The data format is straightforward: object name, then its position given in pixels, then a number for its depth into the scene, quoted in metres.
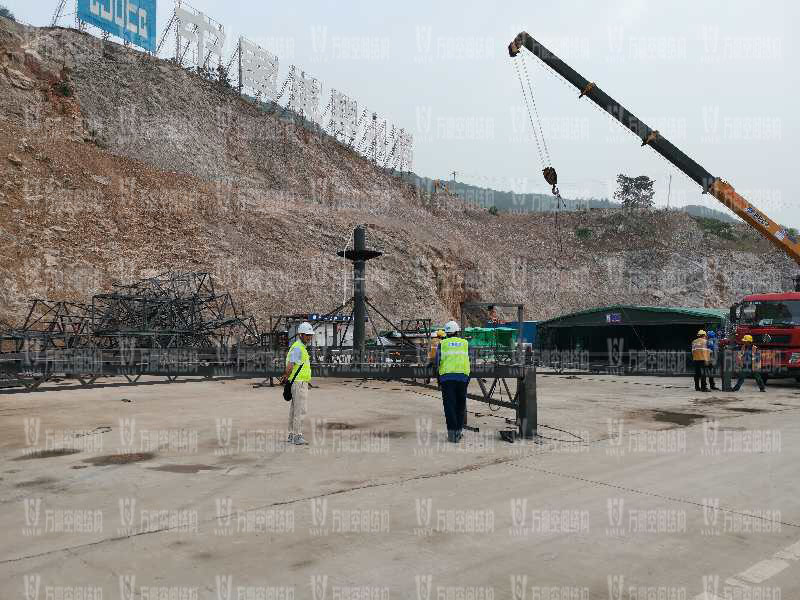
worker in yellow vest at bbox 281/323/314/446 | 8.62
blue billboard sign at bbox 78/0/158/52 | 40.69
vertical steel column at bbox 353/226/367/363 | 12.52
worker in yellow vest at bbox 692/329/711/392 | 16.67
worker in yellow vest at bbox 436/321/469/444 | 8.88
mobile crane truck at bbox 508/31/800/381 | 21.88
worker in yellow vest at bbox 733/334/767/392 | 16.73
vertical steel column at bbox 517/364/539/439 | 9.09
